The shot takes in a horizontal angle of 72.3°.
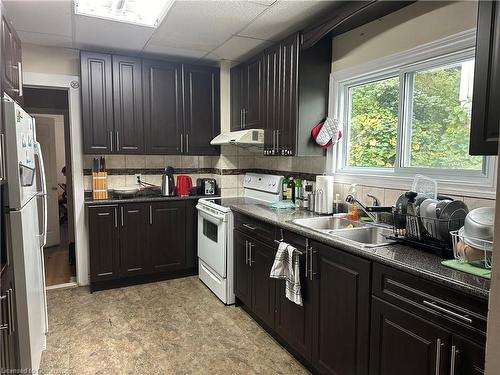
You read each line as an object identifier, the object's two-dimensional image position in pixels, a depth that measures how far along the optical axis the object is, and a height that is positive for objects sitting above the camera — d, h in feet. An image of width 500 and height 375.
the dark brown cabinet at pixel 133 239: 11.65 -2.76
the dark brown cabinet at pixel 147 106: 11.40 +1.90
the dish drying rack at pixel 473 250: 4.59 -1.24
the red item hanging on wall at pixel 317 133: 9.37 +0.73
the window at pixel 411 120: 6.57 +0.93
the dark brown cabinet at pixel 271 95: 10.10 +1.97
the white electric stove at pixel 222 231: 10.39 -2.29
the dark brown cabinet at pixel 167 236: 12.10 -2.76
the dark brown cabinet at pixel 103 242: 11.23 -2.76
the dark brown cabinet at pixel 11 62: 6.16 +1.95
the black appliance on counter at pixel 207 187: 13.19 -1.06
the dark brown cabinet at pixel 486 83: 4.29 +1.00
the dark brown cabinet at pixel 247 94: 11.14 +2.25
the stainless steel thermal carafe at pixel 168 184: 12.65 -0.91
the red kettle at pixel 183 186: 12.98 -1.01
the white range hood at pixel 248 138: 10.82 +0.71
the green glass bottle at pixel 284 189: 11.09 -0.96
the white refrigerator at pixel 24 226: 5.61 -1.19
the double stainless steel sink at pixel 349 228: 7.07 -1.52
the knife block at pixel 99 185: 11.83 -0.90
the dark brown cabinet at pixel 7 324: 5.07 -2.59
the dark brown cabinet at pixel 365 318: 4.28 -2.49
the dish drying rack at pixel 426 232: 5.31 -1.20
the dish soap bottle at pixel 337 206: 9.02 -1.22
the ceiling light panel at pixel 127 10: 8.27 +3.76
